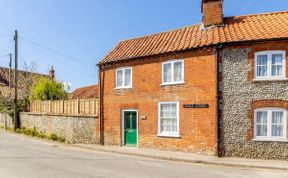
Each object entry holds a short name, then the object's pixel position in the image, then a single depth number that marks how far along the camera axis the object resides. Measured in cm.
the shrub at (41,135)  1727
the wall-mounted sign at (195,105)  1088
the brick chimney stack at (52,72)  3303
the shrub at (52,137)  1620
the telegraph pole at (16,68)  2039
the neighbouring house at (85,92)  2924
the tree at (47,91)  2258
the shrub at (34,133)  1801
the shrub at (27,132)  1859
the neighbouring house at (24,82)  2698
